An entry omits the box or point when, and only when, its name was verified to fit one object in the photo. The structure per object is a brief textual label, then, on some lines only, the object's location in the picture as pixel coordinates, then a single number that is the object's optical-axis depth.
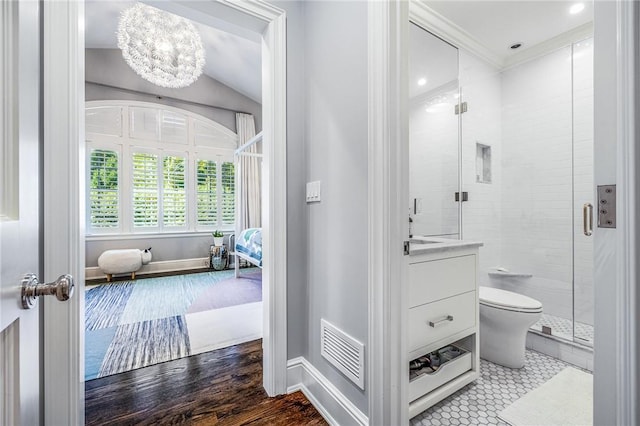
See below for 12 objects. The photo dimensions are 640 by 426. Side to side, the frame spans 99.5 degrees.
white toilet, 1.83
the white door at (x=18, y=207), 0.46
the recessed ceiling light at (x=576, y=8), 2.15
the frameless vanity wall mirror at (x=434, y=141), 2.48
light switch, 1.54
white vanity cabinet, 1.40
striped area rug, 2.02
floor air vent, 1.22
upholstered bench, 4.11
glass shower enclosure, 2.42
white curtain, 5.30
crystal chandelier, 2.67
